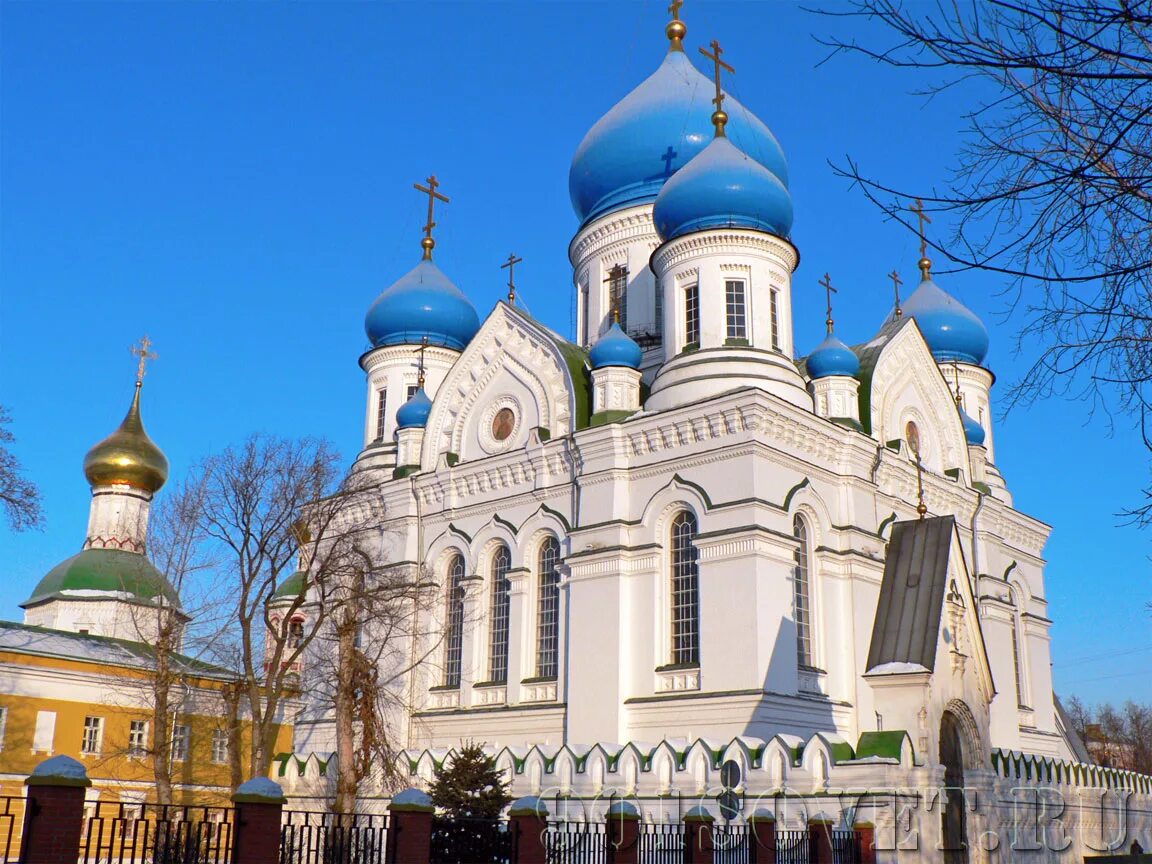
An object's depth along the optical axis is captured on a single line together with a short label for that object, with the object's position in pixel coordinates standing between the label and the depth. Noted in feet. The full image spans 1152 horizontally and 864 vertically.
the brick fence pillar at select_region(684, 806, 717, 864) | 38.11
